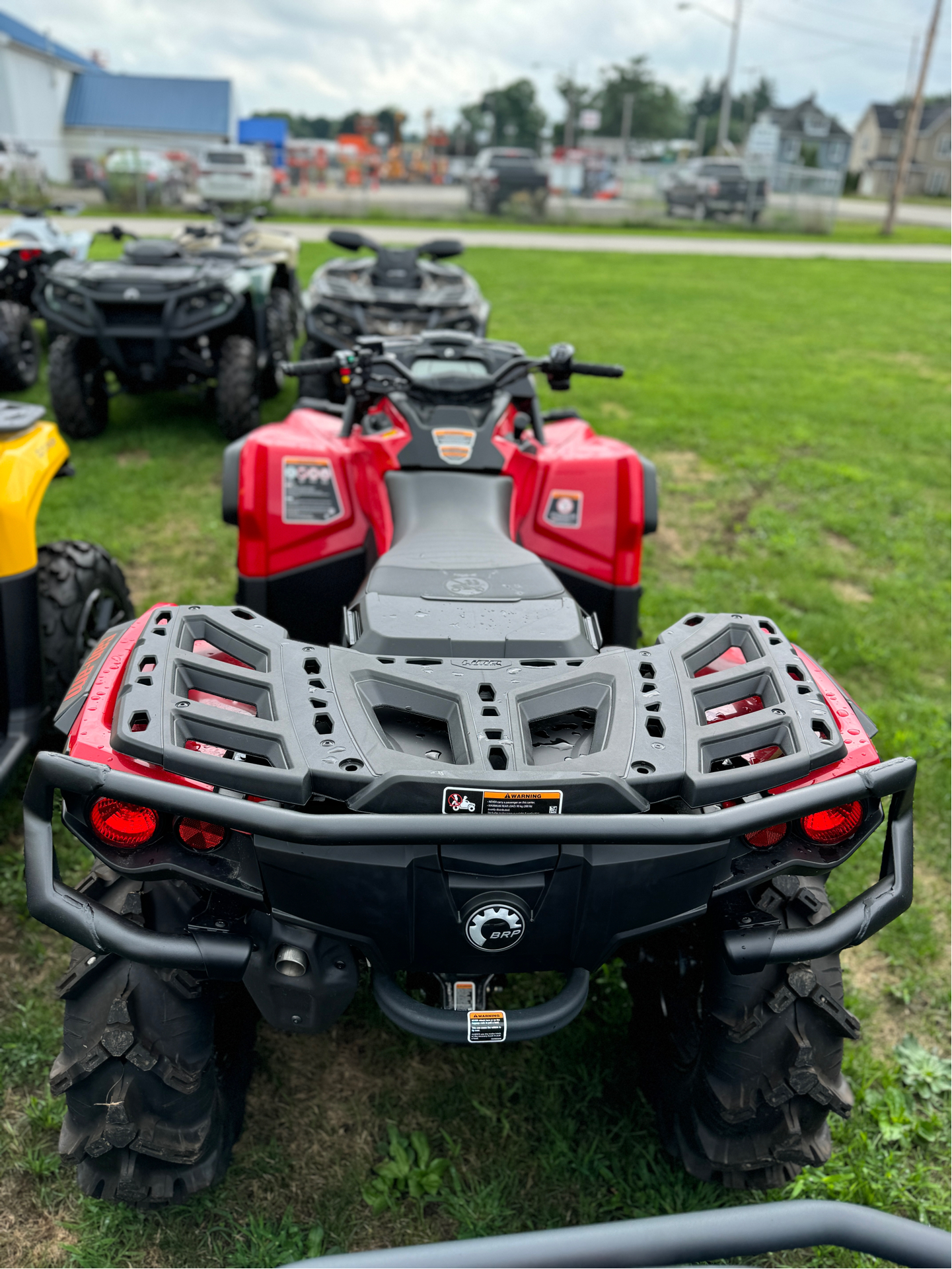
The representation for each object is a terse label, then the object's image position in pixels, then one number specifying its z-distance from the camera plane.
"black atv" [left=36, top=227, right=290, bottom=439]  6.07
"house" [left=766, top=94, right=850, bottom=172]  49.78
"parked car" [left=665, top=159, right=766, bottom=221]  25.88
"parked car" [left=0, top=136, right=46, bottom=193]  21.86
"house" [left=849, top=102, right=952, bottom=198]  59.56
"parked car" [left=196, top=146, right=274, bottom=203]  25.06
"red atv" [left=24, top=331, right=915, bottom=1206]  1.51
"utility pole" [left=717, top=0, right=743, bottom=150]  35.44
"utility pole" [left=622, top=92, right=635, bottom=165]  50.89
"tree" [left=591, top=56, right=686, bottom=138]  69.75
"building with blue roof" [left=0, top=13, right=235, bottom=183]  44.03
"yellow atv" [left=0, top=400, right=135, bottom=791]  2.71
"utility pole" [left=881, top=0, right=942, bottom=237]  22.75
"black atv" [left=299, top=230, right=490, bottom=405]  6.77
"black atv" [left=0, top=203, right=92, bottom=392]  7.45
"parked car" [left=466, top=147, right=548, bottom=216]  25.19
